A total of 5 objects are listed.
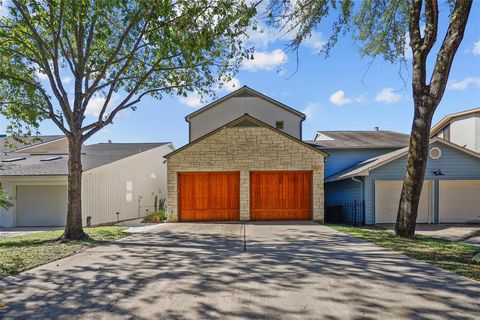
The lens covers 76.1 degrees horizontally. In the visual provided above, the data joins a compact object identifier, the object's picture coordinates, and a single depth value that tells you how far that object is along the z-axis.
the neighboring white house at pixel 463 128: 17.92
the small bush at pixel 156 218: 14.52
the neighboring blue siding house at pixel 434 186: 13.34
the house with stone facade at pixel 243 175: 13.35
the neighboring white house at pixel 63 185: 13.78
